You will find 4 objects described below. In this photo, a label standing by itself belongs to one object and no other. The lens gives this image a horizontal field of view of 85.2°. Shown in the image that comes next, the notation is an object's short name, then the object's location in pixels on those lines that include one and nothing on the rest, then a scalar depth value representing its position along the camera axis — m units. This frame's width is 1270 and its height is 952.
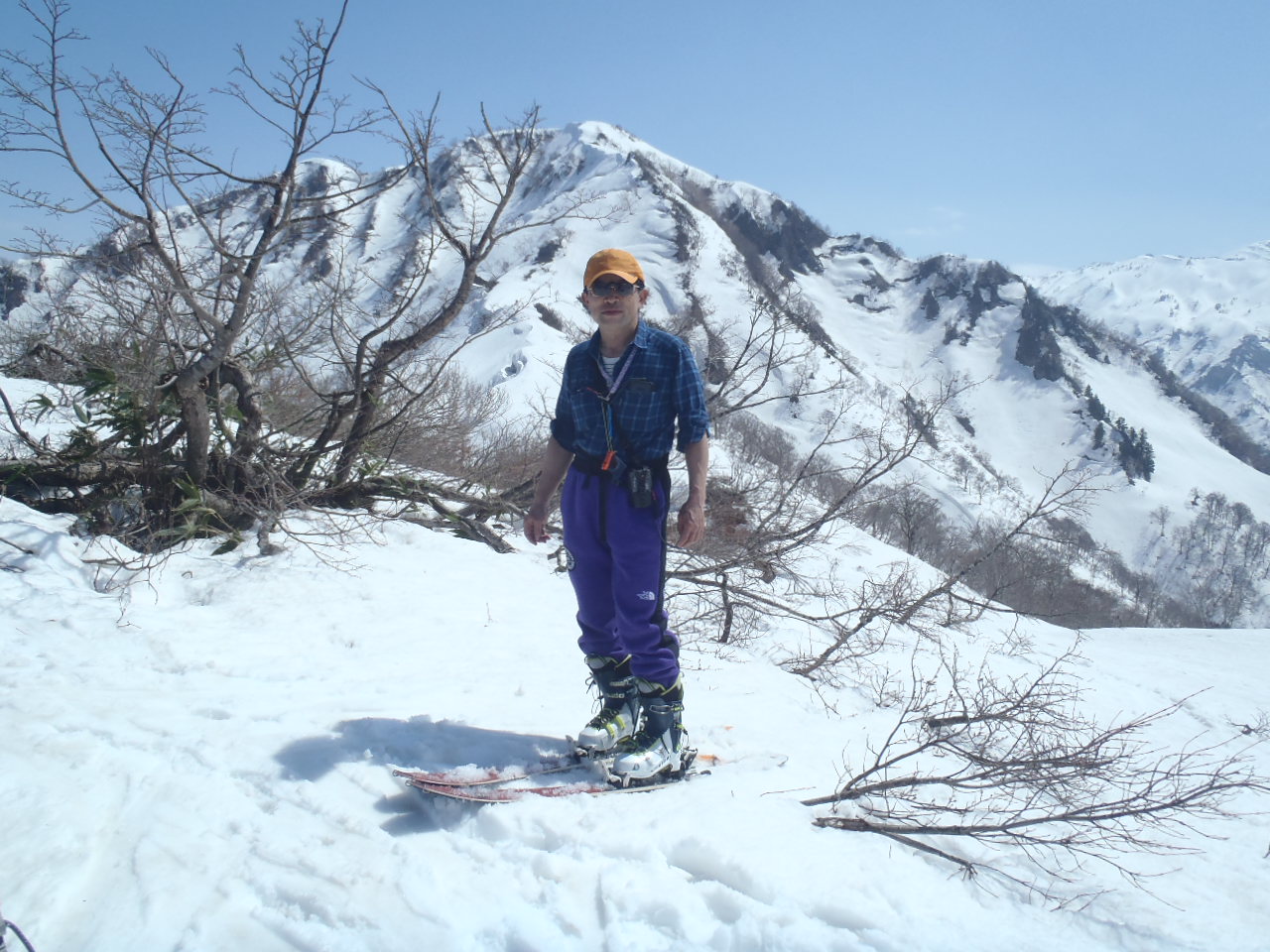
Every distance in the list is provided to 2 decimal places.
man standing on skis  2.54
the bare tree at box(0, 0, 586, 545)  4.14
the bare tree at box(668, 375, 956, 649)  6.74
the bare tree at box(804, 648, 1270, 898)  2.48
